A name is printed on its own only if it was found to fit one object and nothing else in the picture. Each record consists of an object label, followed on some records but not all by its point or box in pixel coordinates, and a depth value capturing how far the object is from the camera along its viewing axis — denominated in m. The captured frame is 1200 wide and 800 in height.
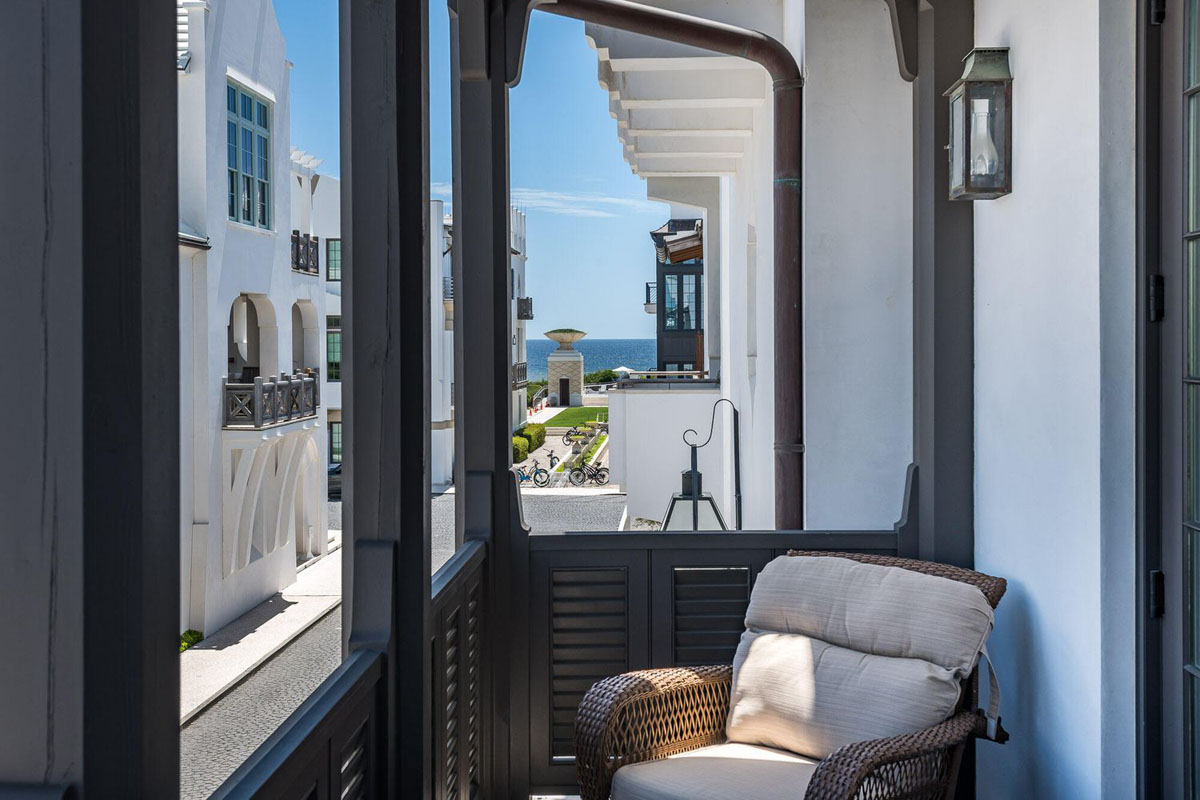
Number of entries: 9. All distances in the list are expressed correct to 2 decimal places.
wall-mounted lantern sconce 2.78
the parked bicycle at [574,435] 23.30
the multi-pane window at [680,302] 29.80
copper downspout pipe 3.74
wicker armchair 2.20
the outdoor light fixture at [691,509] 5.35
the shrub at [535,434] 25.84
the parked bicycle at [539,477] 18.60
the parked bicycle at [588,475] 18.73
